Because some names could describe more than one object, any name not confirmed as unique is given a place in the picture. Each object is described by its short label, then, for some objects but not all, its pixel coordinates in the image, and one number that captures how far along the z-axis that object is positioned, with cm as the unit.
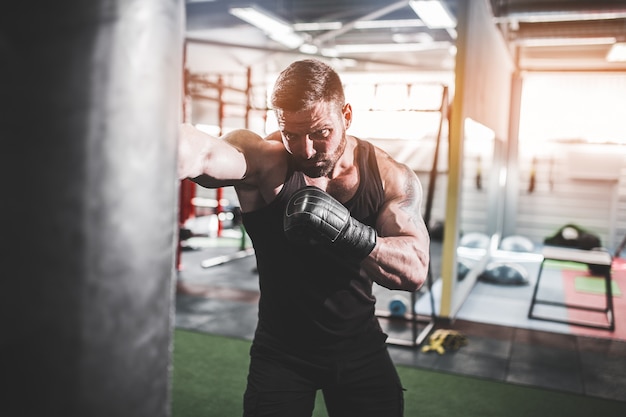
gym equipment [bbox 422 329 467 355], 421
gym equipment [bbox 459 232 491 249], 766
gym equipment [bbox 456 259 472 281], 605
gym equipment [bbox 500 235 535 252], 912
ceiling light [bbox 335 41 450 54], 1069
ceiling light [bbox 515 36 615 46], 823
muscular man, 170
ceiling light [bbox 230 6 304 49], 798
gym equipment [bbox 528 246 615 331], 501
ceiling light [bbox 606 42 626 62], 649
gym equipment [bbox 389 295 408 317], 485
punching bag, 43
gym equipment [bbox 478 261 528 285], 677
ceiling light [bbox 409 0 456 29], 723
